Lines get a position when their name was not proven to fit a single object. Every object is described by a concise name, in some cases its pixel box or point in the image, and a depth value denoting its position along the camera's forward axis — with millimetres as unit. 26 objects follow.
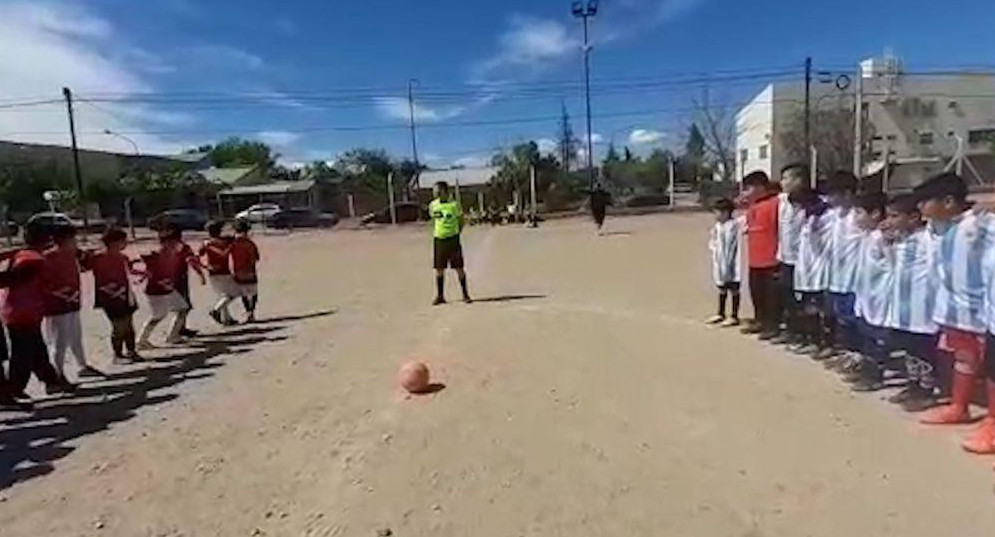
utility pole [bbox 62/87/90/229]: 43878
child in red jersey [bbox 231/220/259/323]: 10203
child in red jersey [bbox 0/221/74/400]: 6434
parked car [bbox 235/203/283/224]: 45125
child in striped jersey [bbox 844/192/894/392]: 5812
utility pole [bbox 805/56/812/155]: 45344
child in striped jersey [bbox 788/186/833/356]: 6781
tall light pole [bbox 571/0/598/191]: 42594
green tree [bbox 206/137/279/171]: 92081
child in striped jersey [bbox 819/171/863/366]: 6328
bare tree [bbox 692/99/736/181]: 64312
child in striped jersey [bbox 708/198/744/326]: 8430
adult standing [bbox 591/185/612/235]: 28047
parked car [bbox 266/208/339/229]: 43969
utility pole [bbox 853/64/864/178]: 37072
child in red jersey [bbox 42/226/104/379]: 6938
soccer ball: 5703
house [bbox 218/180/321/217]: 58625
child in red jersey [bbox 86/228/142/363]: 8000
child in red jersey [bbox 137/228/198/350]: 8766
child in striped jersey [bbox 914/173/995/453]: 4590
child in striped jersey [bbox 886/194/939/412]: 5293
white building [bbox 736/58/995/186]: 60469
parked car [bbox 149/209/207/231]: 43519
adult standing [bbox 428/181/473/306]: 10320
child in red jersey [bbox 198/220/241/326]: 10031
